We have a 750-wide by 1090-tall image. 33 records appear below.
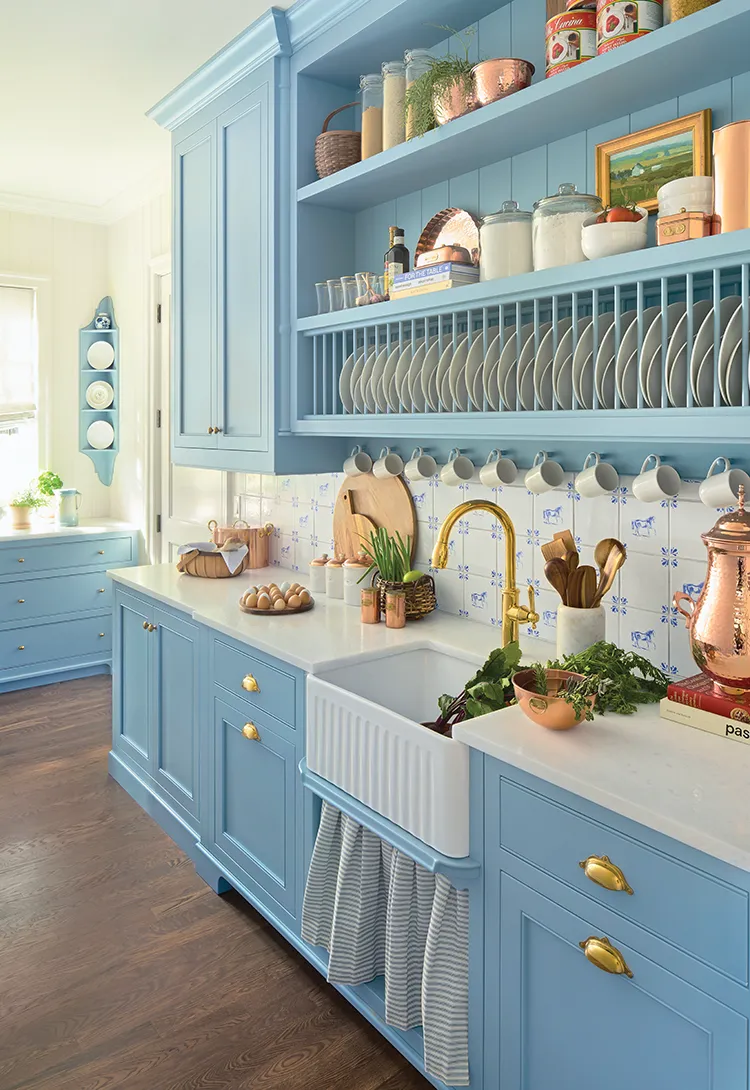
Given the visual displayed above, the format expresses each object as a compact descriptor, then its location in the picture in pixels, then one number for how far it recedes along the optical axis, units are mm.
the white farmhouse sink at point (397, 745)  1549
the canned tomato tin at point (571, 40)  1740
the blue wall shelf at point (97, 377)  4988
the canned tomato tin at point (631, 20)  1614
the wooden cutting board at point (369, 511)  2646
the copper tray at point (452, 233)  2268
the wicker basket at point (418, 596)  2404
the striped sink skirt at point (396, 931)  1591
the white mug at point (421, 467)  2455
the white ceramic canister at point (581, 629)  1821
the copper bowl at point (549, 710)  1496
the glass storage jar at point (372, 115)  2371
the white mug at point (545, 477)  2045
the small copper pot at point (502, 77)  1901
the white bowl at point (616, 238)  1625
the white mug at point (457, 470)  2318
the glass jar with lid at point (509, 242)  1903
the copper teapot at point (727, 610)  1500
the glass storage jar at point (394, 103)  2264
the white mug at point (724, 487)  1644
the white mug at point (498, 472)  2170
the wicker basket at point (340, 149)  2506
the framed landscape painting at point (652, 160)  1705
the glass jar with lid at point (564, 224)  1776
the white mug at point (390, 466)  2627
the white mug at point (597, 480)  1901
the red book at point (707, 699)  1478
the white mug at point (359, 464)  2777
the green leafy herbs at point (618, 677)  1625
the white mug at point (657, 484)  1753
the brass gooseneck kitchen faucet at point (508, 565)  1896
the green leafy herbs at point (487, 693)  1740
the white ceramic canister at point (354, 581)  2643
